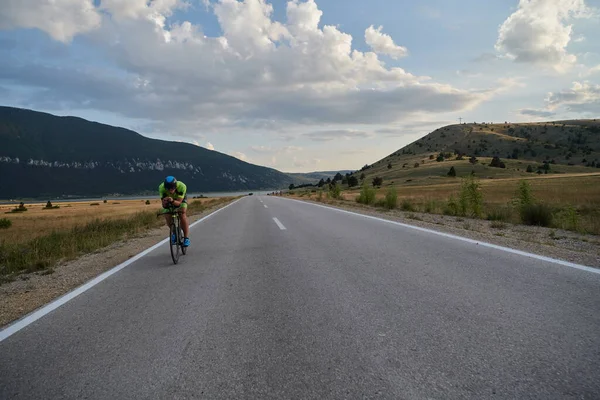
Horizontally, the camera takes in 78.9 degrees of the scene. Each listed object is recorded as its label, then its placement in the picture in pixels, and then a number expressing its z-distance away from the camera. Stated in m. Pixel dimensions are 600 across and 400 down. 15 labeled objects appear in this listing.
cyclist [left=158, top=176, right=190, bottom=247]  7.99
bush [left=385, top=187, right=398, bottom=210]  24.14
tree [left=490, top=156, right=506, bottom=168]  95.76
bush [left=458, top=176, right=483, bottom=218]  16.59
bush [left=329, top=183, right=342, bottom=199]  41.07
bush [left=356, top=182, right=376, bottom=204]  29.44
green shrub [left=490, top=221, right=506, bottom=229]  12.52
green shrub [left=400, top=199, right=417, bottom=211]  22.27
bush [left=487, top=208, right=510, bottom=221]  15.54
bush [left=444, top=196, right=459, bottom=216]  18.39
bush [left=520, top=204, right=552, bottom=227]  13.59
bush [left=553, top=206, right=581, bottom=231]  11.80
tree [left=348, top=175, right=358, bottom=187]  109.62
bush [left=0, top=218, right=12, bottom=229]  33.55
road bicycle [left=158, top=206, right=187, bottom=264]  7.70
